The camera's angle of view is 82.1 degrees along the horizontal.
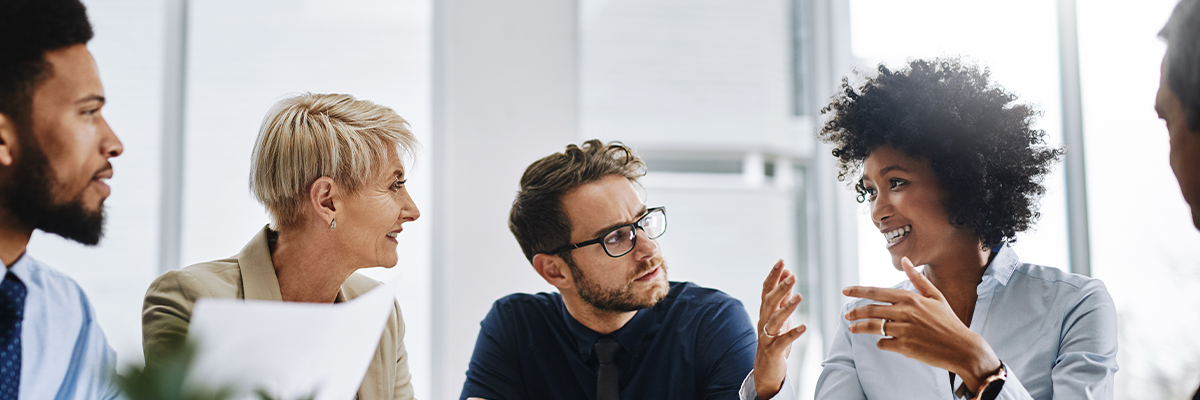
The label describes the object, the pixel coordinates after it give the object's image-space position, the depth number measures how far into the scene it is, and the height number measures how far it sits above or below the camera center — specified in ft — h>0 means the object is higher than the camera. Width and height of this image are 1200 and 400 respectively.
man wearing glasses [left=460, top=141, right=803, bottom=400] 5.39 -0.84
